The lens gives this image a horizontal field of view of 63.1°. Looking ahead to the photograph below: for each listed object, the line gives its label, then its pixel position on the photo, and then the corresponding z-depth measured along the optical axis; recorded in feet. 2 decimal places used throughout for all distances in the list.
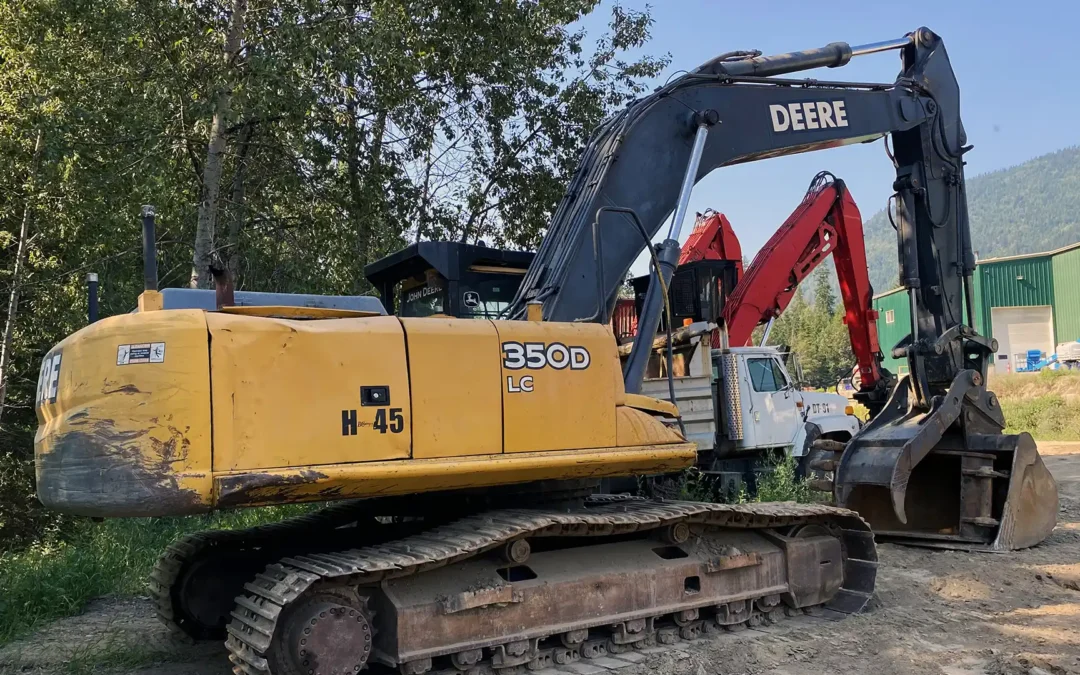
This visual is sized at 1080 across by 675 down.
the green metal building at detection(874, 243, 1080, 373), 165.99
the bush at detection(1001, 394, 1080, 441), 77.10
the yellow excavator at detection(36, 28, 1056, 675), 13.57
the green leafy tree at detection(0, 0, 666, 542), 37.63
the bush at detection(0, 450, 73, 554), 47.55
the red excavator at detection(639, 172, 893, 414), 38.04
